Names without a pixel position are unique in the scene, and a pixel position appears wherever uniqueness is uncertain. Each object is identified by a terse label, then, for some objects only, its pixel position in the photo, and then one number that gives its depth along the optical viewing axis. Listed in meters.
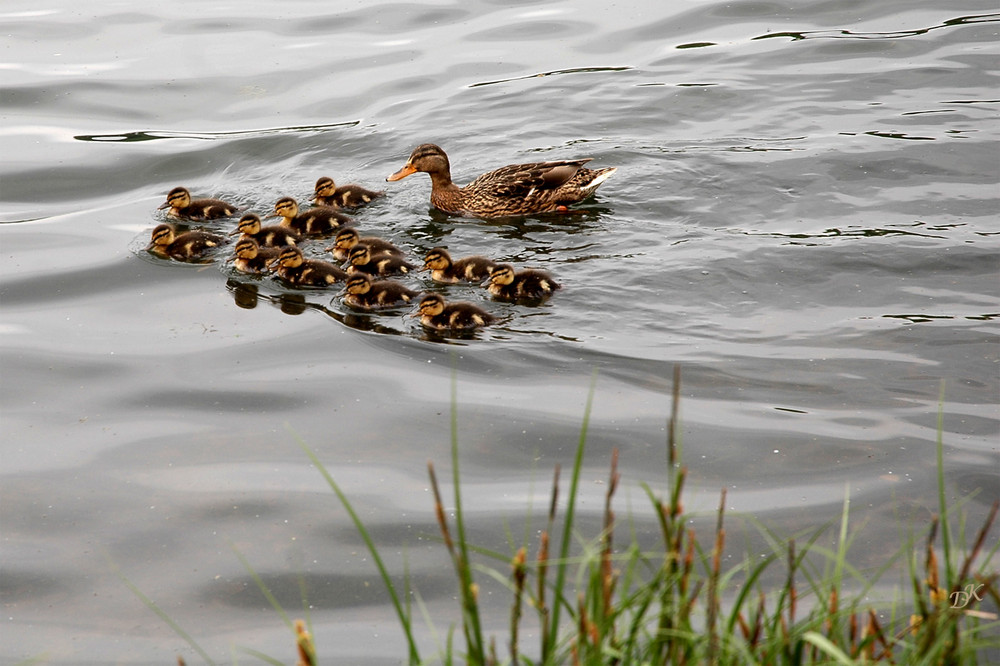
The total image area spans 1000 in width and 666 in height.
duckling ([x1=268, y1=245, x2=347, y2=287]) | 12.35
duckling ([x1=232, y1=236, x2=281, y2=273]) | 12.52
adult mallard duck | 14.28
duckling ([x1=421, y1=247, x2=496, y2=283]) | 12.30
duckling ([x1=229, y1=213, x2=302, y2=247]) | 13.14
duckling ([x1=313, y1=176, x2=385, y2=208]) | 14.27
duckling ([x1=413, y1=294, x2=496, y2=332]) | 11.04
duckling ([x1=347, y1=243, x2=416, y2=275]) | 12.50
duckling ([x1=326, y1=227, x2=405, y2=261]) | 12.95
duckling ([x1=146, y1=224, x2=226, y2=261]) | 12.99
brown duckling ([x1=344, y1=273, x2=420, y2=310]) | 11.75
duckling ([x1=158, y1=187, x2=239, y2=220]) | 13.97
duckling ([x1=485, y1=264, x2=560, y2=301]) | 11.62
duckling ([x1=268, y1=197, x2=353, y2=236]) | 13.66
